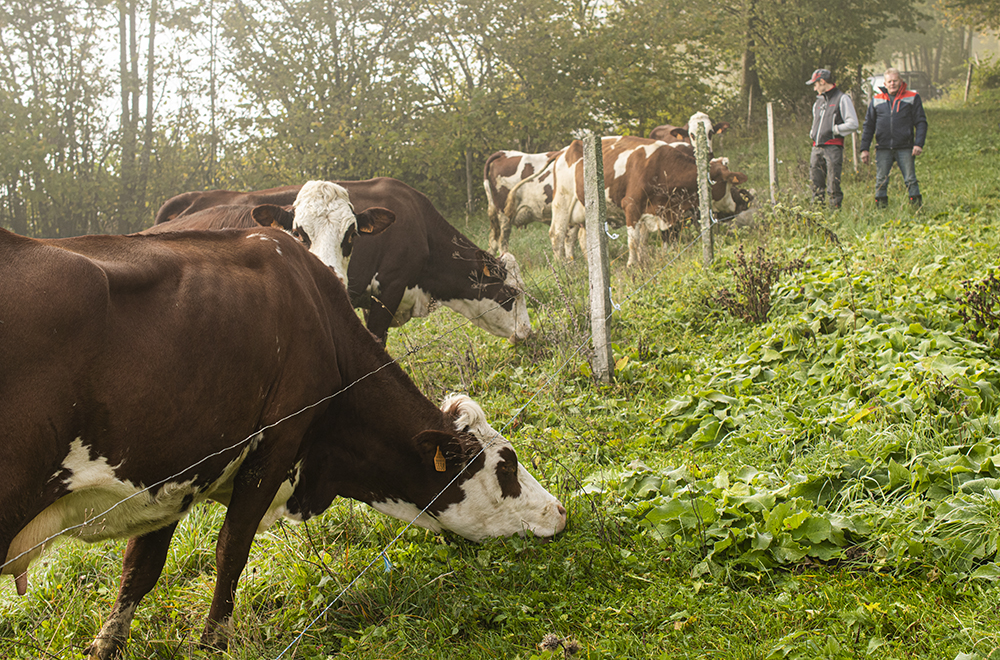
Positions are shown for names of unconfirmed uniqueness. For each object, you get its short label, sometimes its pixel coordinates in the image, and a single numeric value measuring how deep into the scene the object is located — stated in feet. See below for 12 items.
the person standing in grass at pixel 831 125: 32.71
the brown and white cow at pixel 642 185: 33.58
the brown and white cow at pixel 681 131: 44.04
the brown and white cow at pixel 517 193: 42.80
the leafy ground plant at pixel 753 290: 20.62
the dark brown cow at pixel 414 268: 23.70
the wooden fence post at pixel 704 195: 25.32
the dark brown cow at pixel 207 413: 7.38
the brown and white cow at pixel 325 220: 19.61
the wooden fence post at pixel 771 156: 36.14
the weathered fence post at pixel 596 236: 17.95
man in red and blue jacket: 32.45
